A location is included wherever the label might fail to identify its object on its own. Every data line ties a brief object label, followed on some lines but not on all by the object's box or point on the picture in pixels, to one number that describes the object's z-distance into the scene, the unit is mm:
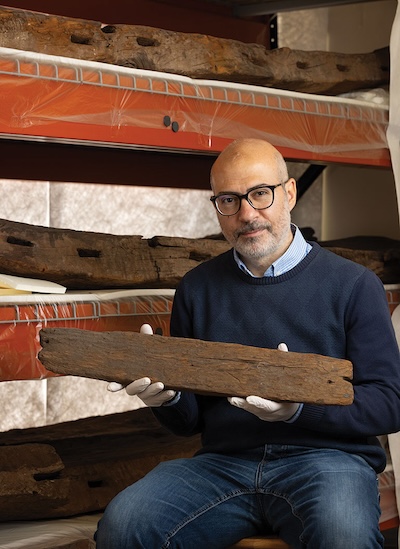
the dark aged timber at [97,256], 2203
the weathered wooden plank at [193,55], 2152
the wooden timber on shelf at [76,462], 2170
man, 1680
